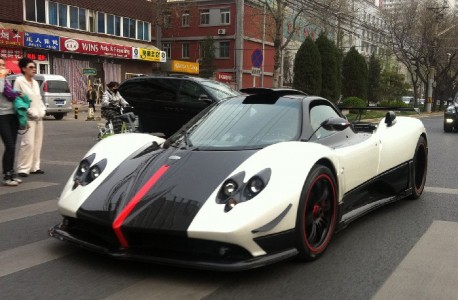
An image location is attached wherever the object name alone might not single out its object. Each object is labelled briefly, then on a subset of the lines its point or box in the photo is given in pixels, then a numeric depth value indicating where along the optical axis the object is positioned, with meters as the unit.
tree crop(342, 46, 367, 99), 36.84
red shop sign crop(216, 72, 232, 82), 45.67
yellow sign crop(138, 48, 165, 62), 40.81
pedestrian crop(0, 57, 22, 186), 7.05
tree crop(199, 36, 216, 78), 49.59
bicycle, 11.35
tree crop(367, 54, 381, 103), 55.94
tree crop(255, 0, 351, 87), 28.31
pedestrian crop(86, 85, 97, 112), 24.58
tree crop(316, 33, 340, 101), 32.50
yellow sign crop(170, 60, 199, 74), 44.94
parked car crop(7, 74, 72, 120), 22.83
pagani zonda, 3.39
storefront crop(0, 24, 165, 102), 30.89
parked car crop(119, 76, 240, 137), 10.62
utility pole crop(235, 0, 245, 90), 50.08
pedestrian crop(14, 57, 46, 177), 7.80
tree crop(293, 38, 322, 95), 30.00
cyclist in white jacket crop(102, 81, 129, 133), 12.58
